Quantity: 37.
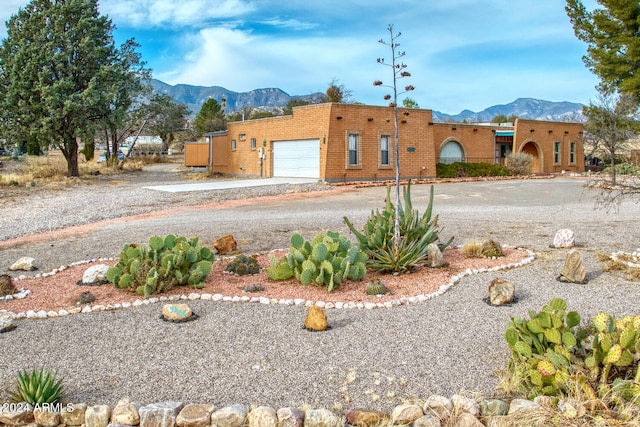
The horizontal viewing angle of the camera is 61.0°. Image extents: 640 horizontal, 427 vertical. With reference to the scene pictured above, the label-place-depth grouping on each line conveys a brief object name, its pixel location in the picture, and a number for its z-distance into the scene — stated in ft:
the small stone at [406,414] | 10.27
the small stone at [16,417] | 10.52
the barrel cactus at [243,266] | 21.49
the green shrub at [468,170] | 92.07
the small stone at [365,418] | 10.23
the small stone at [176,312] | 16.01
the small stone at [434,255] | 22.18
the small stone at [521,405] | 10.27
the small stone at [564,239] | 25.89
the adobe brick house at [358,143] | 82.69
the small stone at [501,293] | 17.25
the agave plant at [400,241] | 21.68
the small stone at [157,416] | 10.32
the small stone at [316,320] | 15.10
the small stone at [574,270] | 19.70
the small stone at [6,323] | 15.25
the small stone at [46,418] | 10.57
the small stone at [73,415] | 10.59
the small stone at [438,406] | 10.39
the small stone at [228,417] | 10.28
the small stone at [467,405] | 10.43
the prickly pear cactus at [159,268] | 18.71
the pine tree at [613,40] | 95.09
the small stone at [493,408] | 10.45
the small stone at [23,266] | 23.43
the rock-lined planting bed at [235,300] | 16.75
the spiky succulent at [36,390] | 10.65
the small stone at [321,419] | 10.11
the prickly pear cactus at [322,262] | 19.12
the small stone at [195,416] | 10.25
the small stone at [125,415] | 10.40
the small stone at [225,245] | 25.71
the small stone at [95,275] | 20.25
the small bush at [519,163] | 100.17
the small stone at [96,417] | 10.41
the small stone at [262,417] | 10.20
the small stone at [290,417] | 10.18
